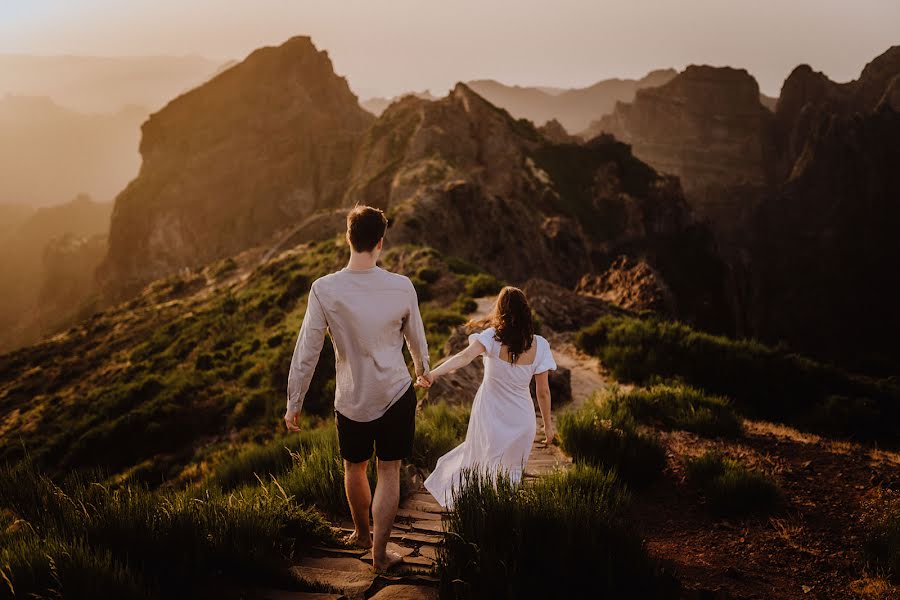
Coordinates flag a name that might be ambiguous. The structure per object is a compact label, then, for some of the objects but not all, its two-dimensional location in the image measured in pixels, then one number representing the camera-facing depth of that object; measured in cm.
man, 363
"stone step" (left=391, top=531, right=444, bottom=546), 410
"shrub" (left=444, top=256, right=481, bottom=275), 1919
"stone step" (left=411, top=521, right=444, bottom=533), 434
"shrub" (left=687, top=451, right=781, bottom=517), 477
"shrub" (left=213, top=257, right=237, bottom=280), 4547
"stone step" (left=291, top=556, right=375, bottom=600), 324
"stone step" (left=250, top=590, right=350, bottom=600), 305
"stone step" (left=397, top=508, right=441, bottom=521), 466
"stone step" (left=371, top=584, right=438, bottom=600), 304
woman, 498
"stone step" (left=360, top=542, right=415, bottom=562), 378
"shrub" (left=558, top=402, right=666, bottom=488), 551
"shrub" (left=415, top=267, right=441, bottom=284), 1783
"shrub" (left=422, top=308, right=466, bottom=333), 1333
